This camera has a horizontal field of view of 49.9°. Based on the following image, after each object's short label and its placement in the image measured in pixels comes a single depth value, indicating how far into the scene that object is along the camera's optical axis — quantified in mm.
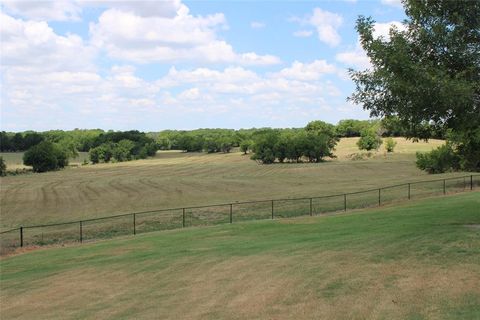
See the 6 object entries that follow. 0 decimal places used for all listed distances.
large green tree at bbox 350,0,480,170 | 12375
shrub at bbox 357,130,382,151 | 150375
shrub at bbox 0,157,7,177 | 134975
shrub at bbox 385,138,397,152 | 148550
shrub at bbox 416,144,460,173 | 61844
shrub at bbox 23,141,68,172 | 148750
